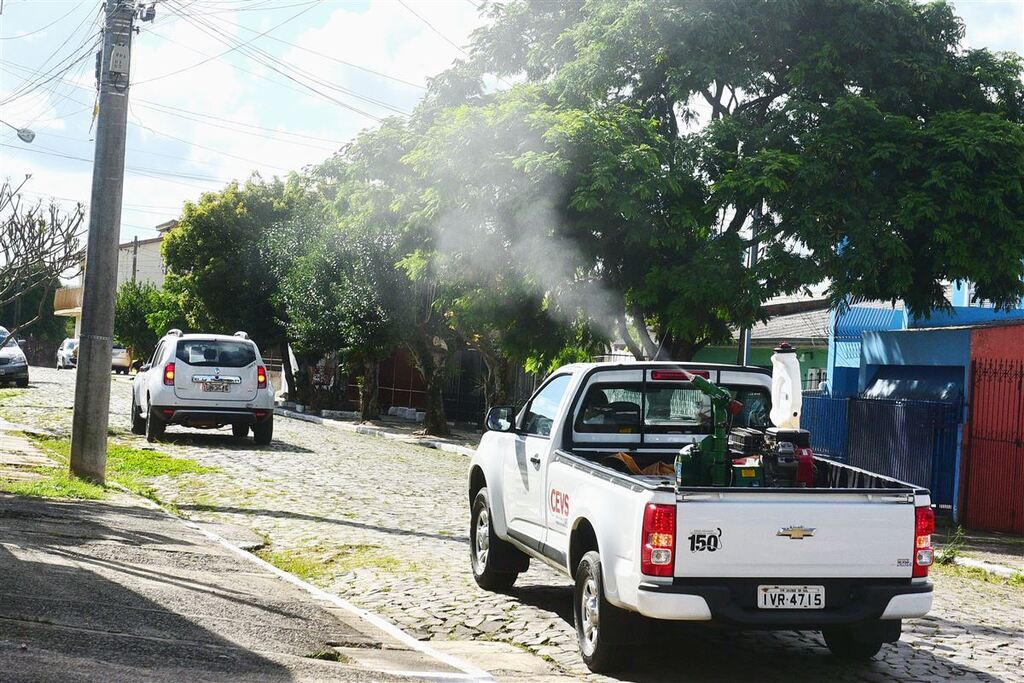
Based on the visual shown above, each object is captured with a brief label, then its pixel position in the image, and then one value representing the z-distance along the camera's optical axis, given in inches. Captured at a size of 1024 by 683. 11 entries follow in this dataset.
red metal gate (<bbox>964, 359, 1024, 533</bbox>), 615.2
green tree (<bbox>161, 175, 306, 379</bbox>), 1640.0
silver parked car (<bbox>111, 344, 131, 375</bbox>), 2541.8
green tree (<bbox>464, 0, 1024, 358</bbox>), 642.8
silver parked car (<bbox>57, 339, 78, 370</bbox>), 2544.3
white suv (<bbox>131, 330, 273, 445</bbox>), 783.1
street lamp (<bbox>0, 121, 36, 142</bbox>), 792.3
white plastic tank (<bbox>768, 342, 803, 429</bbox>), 299.7
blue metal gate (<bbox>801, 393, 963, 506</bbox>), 649.0
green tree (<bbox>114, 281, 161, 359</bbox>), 2455.7
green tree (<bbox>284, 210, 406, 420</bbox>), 1148.5
